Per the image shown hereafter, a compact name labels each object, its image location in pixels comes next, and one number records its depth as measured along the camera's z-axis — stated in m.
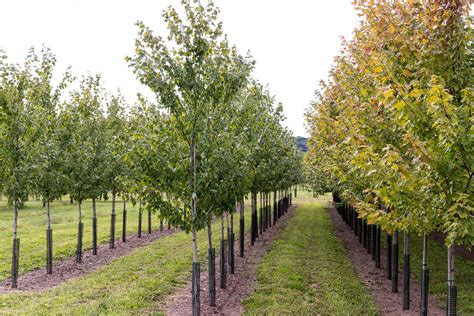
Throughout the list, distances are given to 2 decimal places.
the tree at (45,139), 13.90
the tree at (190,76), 9.20
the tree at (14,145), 13.27
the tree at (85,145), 16.47
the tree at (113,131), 19.34
